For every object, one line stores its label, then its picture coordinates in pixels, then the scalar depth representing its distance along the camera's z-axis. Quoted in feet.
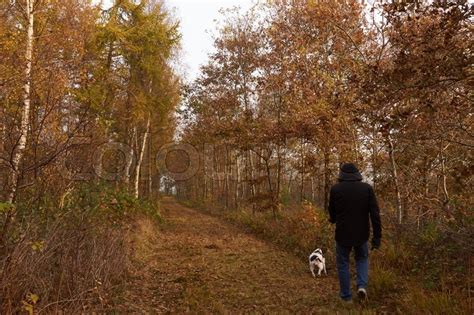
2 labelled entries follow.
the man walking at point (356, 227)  18.97
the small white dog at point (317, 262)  25.23
